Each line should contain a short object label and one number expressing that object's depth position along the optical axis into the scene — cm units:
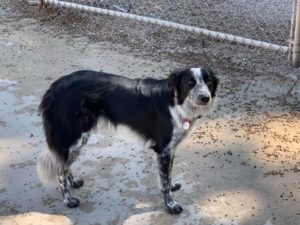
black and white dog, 324
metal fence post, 517
